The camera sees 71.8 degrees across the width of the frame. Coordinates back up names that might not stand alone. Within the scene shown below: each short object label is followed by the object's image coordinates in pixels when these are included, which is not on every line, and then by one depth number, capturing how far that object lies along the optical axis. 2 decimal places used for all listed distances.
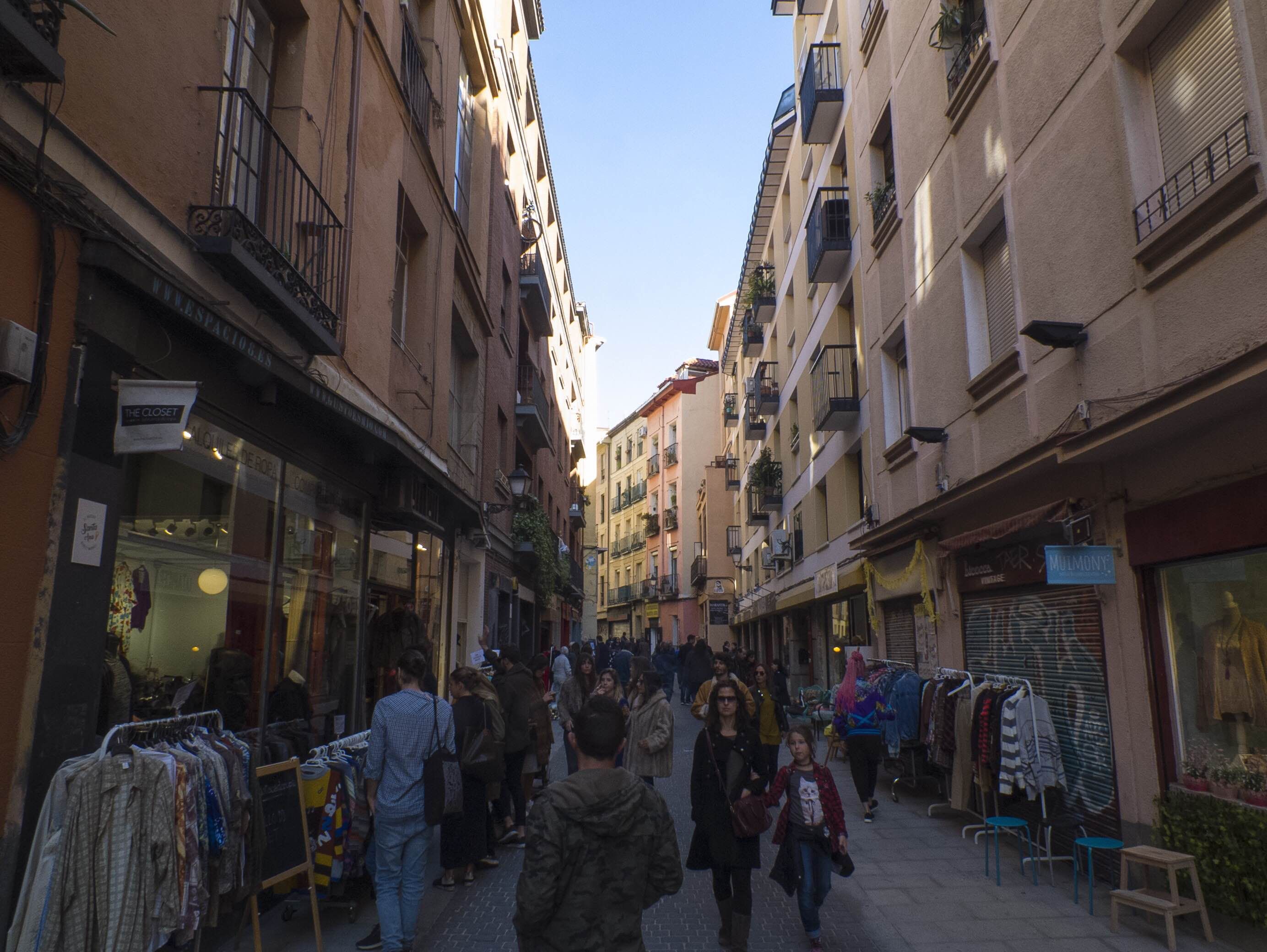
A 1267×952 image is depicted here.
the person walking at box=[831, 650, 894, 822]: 9.92
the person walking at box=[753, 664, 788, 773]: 9.64
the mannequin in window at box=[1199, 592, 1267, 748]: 5.95
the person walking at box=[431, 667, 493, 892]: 7.17
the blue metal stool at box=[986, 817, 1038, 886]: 7.38
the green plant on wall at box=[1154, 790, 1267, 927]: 5.67
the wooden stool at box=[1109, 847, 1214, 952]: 5.78
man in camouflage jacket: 3.16
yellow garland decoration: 11.55
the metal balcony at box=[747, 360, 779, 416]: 26.28
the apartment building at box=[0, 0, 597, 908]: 4.11
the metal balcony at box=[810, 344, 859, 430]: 16.33
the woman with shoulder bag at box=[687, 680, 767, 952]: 5.71
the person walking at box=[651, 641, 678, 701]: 22.83
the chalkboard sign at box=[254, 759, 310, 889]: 5.33
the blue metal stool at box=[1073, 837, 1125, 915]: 6.52
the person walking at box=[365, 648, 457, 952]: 5.38
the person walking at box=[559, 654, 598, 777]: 9.69
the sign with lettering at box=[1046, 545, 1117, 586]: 7.12
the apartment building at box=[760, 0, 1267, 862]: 5.99
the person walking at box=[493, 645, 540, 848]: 8.58
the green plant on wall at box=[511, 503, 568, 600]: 20.86
